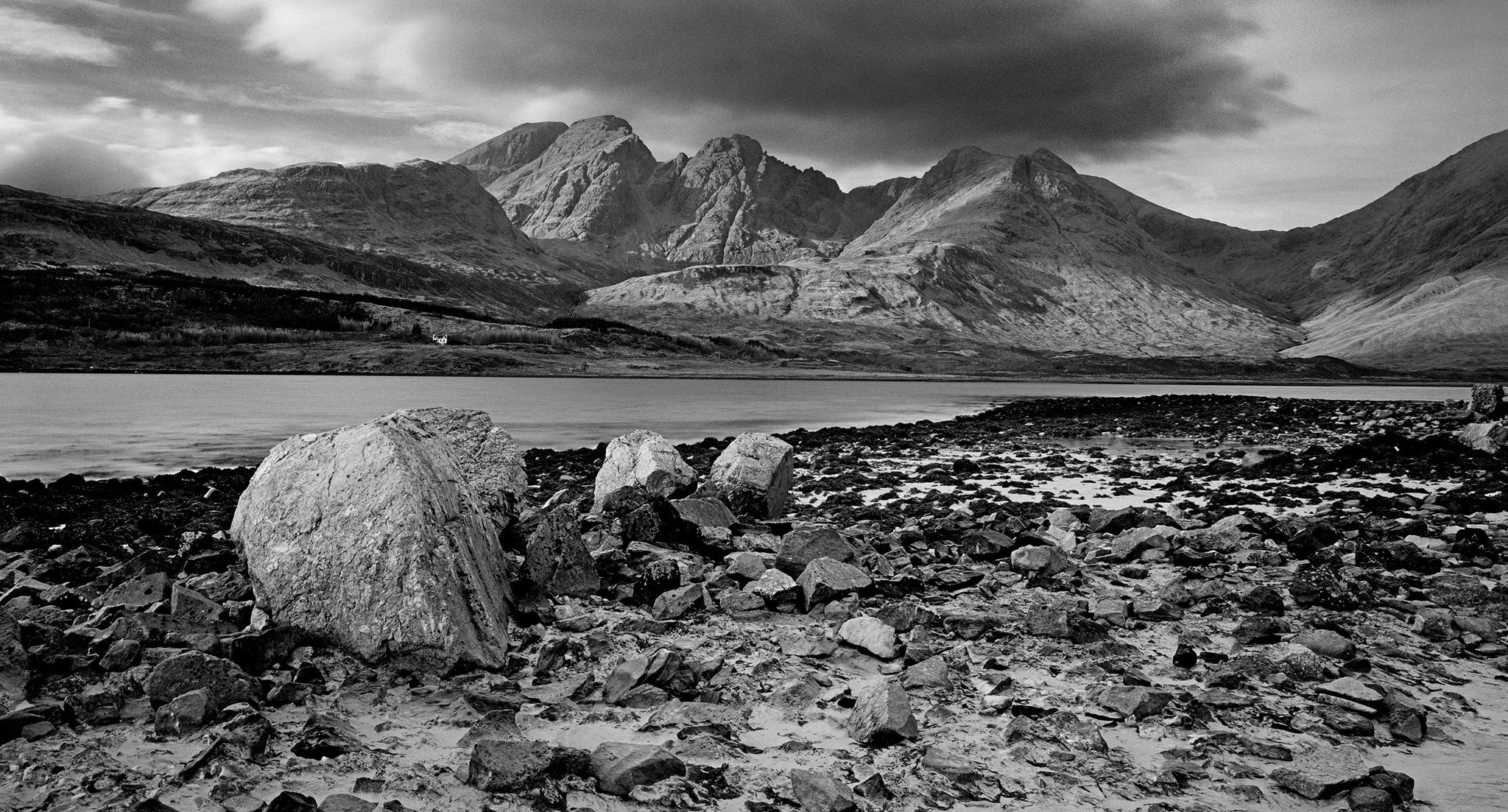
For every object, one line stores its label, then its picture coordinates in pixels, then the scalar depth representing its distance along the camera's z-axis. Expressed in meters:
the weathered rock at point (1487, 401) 36.44
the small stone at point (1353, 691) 6.61
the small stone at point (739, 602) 9.33
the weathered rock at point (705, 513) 12.43
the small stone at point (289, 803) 4.91
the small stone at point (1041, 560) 10.84
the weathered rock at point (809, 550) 10.59
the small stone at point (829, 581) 9.55
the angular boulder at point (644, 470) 14.35
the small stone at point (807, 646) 7.95
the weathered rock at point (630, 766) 5.45
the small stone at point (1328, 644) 7.74
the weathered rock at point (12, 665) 6.21
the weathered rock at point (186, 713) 5.95
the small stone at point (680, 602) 9.21
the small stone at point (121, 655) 6.82
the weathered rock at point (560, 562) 9.74
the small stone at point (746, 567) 10.23
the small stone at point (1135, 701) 6.53
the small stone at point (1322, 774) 5.42
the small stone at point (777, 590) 9.48
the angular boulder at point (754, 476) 14.92
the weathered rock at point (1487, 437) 24.81
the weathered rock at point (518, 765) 5.44
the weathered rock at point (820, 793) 5.21
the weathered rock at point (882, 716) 6.11
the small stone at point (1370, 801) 5.21
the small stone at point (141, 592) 8.40
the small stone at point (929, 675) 7.15
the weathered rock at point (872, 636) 7.89
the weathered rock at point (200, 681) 6.37
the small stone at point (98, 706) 6.08
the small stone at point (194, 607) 7.84
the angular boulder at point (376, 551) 7.33
